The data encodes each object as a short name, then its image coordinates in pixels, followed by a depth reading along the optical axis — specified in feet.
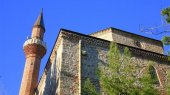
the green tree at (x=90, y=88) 29.48
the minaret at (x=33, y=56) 51.39
